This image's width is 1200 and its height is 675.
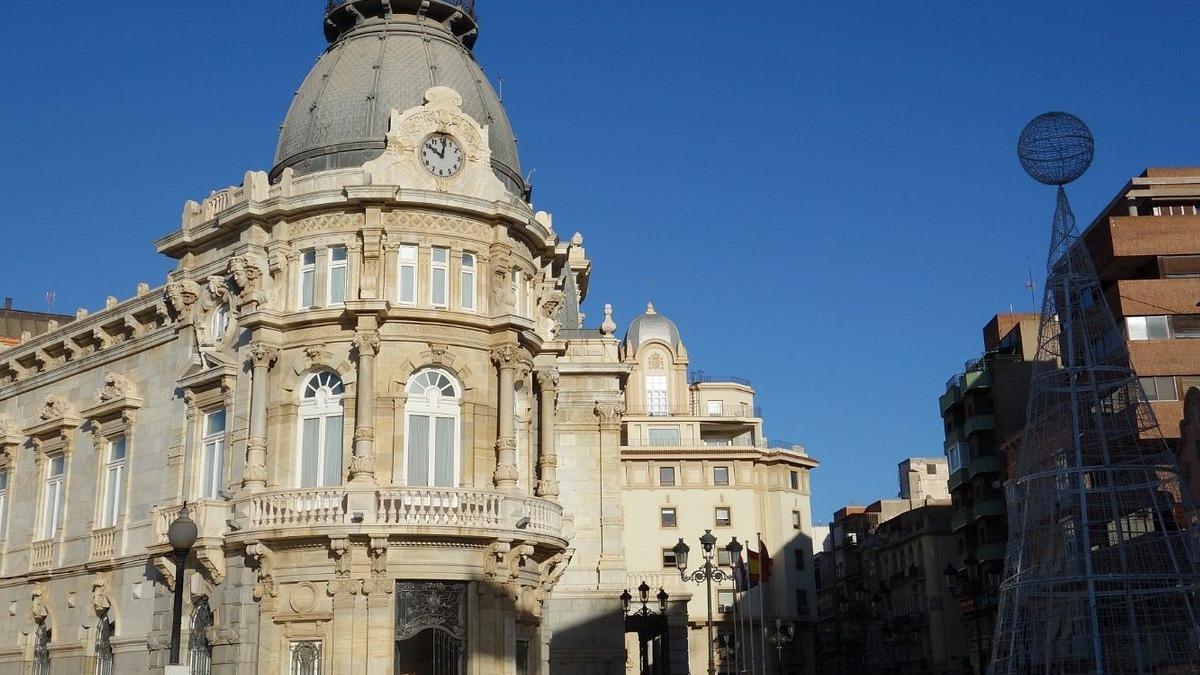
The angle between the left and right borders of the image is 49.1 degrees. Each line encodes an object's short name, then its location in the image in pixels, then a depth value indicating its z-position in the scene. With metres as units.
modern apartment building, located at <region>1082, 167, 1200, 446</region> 53.19
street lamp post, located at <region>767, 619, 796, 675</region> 63.86
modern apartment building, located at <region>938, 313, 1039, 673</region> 72.31
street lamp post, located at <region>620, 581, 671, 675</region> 40.84
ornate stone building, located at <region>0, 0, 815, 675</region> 32.47
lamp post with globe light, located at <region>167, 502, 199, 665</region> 21.09
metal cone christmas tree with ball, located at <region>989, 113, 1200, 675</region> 33.38
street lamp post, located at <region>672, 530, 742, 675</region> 32.81
